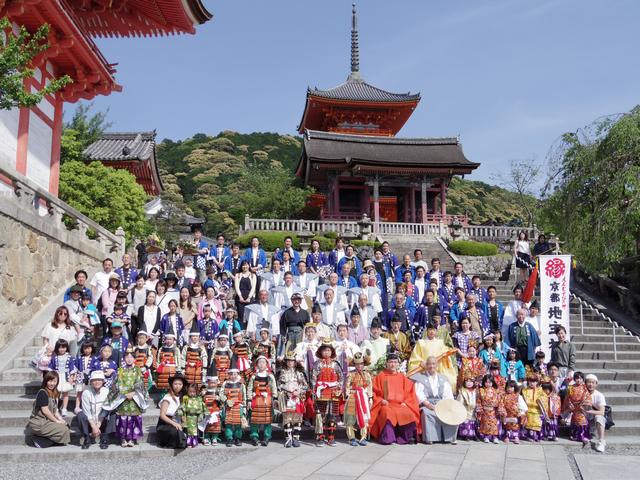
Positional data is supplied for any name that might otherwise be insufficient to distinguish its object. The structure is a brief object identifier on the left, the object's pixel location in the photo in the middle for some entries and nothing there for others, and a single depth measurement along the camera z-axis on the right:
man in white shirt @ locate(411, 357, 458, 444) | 6.96
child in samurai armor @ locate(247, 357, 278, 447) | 6.58
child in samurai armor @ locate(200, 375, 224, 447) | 6.50
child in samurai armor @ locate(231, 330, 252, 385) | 7.03
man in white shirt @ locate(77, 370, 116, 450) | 6.30
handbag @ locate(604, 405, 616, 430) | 7.33
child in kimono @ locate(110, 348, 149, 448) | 6.34
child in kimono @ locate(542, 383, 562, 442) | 7.30
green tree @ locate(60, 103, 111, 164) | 24.98
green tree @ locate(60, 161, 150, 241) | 17.95
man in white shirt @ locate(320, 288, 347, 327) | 8.61
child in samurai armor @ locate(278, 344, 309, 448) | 6.68
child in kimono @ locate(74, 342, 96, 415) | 6.72
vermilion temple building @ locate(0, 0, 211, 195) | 9.98
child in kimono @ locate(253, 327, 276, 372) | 7.07
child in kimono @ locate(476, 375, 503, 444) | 7.12
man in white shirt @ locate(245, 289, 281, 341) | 8.40
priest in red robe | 6.84
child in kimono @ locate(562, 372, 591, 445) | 7.30
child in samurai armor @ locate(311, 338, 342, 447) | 6.78
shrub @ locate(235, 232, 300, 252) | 20.62
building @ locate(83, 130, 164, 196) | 24.52
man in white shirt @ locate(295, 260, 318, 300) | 9.60
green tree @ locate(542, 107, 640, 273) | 11.59
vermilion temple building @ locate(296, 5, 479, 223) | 27.48
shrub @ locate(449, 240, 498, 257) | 20.66
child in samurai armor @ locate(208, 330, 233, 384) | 6.87
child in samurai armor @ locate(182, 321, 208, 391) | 7.01
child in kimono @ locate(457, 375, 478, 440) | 7.16
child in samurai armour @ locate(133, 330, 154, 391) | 6.98
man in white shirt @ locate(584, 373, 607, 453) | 7.05
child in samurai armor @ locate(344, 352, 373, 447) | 6.80
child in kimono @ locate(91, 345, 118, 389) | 6.61
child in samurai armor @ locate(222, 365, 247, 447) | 6.55
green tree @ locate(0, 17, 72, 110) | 7.60
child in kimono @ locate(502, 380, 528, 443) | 7.16
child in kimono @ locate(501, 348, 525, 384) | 7.92
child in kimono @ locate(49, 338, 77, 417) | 6.65
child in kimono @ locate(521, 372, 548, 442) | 7.25
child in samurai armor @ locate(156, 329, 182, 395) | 7.00
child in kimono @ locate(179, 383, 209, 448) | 6.38
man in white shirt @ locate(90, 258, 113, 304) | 8.93
